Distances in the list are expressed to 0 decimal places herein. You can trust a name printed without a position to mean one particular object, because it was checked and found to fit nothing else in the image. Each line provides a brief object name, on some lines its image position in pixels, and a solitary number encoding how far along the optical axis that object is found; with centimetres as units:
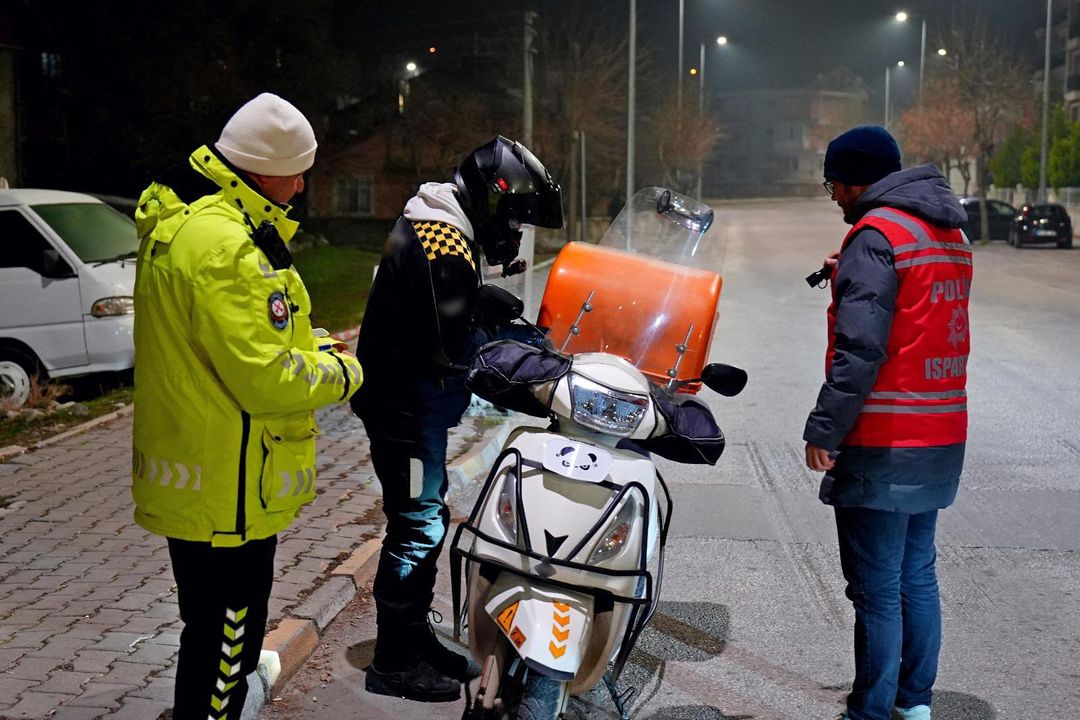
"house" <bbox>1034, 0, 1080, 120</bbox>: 7525
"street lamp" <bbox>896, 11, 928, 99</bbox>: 5473
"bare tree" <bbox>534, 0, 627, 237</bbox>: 3859
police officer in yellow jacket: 311
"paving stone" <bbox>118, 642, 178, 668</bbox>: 440
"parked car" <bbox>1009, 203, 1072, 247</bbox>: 3709
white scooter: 347
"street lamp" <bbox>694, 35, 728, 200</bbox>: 7679
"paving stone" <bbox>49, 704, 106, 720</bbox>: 389
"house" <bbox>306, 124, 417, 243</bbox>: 4484
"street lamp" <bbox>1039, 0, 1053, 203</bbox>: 4116
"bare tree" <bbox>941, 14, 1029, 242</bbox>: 4950
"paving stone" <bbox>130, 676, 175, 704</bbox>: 408
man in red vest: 379
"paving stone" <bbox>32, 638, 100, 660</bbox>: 446
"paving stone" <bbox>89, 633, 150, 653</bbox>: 454
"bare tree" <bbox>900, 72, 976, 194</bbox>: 5325
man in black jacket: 410
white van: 1067
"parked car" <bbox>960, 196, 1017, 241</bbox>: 4170
